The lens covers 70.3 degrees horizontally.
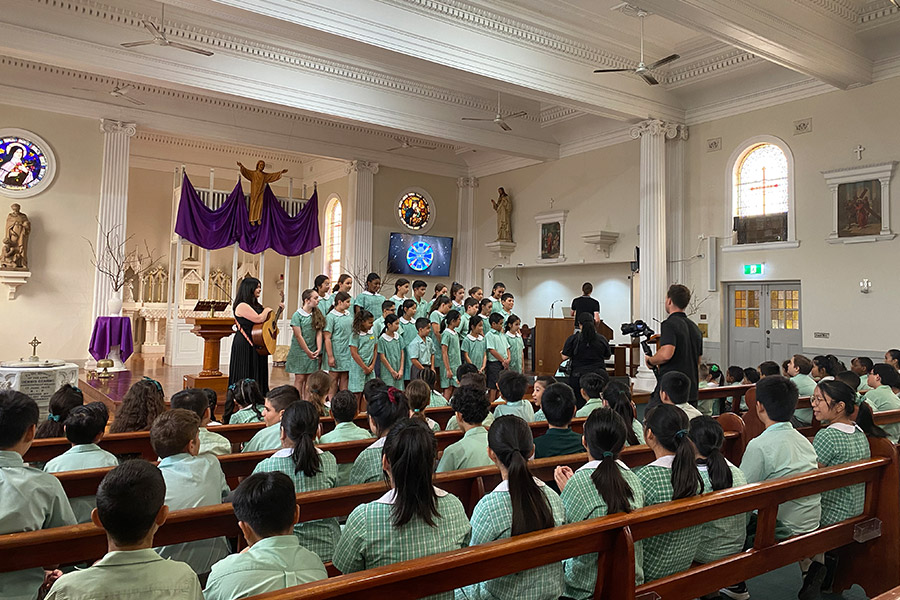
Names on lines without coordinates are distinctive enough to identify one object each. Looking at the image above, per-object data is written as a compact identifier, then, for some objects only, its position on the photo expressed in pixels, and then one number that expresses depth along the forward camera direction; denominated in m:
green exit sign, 10.16
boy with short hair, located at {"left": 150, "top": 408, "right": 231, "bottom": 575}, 2.53
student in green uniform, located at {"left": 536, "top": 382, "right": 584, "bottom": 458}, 3.26
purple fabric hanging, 11.34
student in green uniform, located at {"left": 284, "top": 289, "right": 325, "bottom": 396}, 6.59
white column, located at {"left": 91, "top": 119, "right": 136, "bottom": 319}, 10.67
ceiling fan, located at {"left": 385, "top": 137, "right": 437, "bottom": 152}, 13.35
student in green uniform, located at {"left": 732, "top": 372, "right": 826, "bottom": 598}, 2.87
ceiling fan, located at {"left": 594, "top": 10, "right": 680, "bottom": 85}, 7.46
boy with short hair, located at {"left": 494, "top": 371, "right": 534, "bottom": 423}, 4.14
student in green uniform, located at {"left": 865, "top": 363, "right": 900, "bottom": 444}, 4.78
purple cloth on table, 9.41
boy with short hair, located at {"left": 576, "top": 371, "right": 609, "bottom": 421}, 4.66
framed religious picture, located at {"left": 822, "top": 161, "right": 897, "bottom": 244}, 8.77
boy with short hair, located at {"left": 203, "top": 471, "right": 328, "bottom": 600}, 1.67
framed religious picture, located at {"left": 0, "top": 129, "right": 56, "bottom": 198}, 10.23
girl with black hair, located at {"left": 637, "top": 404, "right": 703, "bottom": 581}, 2.37
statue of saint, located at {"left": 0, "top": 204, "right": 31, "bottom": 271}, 10.05
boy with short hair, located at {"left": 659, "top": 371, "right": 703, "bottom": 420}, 3.78
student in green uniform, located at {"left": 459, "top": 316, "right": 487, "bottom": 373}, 7.42
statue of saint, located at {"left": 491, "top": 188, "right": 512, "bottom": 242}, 14.38
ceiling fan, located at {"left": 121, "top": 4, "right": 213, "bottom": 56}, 7.11
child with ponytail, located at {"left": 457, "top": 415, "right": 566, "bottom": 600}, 2.01
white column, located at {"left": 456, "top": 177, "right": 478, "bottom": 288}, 15.33
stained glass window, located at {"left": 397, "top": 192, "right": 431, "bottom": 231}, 14.79
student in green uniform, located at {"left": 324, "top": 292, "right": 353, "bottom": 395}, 6.73
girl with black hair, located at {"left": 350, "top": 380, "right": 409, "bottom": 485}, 2.92
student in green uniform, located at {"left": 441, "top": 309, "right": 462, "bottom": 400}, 7.16
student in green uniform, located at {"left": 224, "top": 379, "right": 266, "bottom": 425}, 4.25
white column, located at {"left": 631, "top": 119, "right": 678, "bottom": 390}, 10.61
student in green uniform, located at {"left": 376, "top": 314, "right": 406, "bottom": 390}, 6.87
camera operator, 4.77
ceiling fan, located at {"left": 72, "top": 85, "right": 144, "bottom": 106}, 10.38
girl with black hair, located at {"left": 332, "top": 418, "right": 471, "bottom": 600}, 2.00
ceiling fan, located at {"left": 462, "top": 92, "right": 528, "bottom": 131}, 9.62
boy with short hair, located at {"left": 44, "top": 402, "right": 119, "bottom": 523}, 2.84
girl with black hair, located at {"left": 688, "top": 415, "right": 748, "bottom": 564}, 2.55
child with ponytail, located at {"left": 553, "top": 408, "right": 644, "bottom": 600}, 2.20
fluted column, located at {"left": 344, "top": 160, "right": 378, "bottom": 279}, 13.97
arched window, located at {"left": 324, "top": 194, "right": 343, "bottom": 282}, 15.78
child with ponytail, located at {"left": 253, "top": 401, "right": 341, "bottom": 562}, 2.56
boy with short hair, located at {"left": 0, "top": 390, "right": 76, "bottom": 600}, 2.00
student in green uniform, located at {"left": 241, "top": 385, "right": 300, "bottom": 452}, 3.38
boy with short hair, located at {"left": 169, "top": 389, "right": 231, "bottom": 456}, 3.18
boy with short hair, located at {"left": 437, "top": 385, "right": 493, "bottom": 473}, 3.14
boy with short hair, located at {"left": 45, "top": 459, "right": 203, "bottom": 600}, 1.44
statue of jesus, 11.34
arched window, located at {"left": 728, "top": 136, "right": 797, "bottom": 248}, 9.91
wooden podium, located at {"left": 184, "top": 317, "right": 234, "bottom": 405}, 6.97
